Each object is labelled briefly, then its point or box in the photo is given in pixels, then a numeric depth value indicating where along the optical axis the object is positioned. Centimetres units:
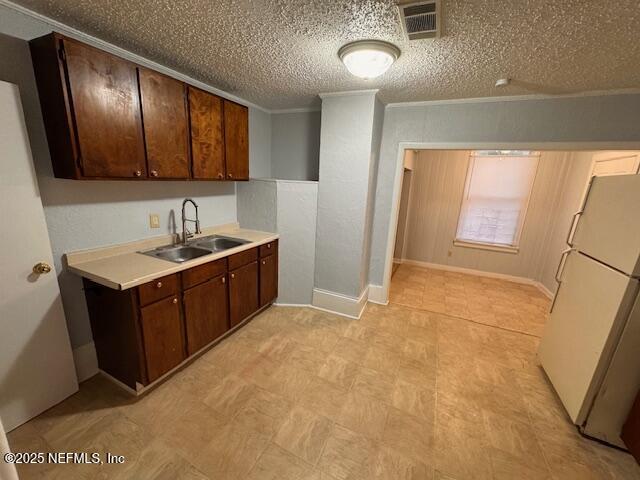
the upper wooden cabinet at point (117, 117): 149
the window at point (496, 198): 420
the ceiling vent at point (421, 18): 127
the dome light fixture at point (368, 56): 165
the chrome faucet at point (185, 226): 243
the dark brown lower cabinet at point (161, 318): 173
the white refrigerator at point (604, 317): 154
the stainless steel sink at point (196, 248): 228
